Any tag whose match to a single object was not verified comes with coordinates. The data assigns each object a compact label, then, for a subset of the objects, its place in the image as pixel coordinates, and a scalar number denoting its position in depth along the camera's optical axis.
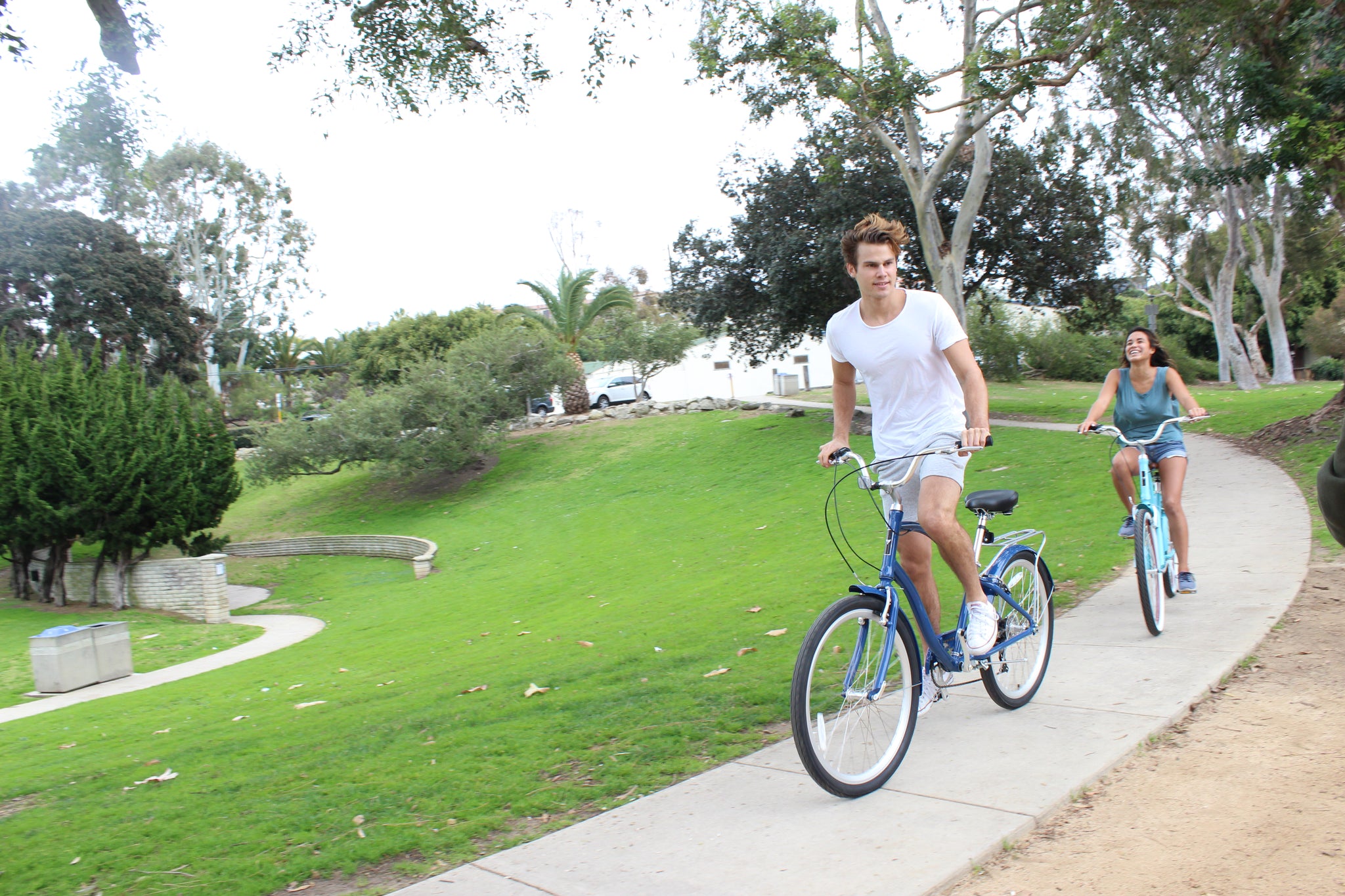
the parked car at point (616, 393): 48.00
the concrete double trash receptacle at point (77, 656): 11.91
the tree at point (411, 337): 52.50
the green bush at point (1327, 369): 42.41
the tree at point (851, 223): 23.97
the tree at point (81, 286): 34.22
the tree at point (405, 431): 26.53
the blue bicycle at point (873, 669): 3.54
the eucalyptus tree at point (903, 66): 14.21
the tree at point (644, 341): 39.66
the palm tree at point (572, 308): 32.91
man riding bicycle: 4.04
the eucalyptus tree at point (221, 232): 44.91
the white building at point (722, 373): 53.50
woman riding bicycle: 6.33
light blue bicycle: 5.57
